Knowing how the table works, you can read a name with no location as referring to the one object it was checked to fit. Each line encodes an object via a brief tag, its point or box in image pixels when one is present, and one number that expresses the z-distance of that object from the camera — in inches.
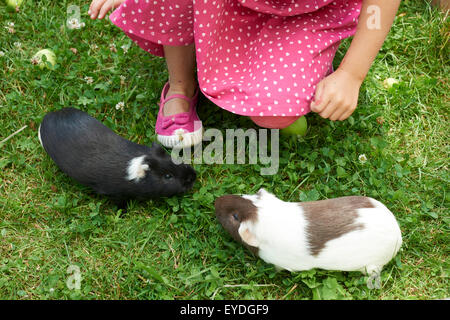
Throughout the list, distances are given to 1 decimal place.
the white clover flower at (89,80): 118.0
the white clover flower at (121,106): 113.3
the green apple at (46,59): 117.6
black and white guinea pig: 95.4
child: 89.9
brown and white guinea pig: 82.7
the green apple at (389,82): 118.6
